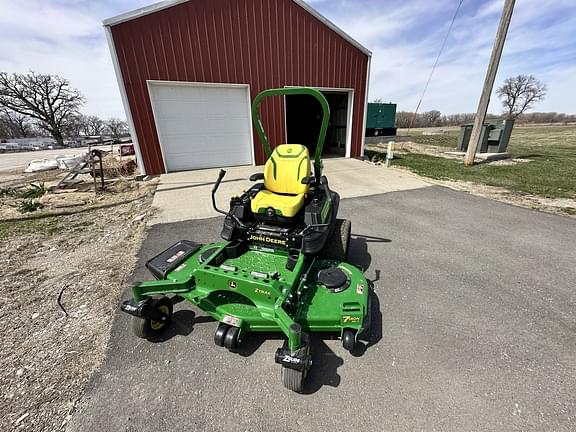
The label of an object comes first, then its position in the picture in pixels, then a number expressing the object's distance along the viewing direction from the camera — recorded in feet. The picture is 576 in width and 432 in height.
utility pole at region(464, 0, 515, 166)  25.08
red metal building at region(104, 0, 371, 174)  24.18
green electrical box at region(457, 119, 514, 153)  34.87
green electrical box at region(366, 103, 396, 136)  61.56
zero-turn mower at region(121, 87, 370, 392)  6.28
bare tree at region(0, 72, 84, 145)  107.86
